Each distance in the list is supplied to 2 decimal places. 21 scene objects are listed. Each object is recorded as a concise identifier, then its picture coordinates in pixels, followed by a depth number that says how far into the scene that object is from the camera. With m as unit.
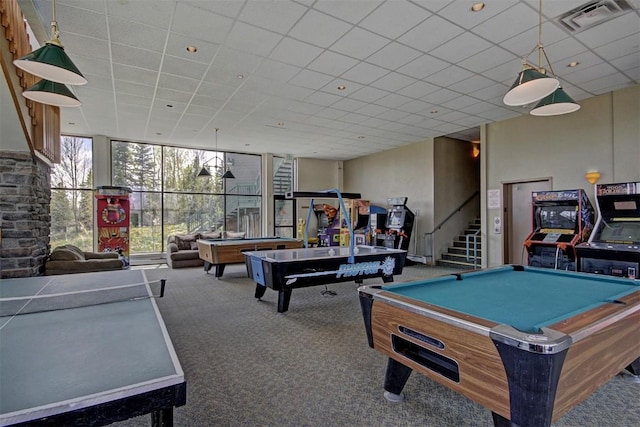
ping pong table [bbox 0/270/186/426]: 0.94
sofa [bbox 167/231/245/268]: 7.95
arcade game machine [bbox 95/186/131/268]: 7.24
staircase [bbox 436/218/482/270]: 7.80
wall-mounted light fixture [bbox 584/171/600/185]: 5.32
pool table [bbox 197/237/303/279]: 6.36
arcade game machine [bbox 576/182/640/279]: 4.03
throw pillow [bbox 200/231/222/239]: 8.78
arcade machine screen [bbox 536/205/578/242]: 4.89
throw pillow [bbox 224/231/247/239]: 8.94
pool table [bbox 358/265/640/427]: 1.38
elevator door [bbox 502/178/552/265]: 6.68
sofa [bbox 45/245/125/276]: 4.55
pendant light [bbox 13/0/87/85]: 2.21
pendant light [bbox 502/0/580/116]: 2.81
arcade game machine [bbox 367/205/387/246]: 9.01
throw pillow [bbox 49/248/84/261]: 4.71
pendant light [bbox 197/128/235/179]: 7.79
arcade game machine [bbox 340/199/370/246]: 9.42
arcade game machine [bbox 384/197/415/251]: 8.30
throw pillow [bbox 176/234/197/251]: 8.46
